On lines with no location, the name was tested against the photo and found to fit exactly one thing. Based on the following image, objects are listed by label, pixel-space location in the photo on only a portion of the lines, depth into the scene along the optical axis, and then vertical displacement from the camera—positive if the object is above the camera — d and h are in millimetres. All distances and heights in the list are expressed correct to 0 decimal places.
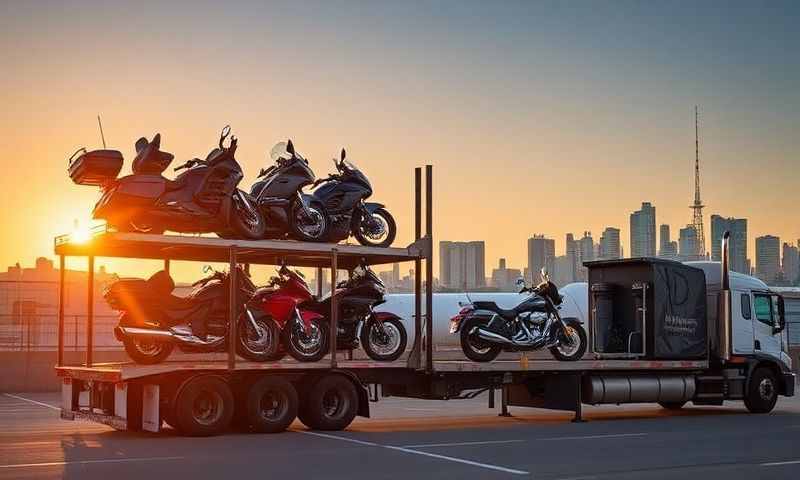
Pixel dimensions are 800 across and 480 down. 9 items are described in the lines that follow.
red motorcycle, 18391 -74
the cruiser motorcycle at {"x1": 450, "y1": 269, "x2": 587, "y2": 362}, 21125 -240
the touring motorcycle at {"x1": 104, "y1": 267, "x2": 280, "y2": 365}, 17594 -90
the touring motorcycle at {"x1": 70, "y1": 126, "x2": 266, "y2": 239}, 17172 +1799
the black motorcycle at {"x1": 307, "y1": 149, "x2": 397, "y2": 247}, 19312 +1758
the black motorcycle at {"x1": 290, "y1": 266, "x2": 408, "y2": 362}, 19469 -74
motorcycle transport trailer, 16906 -1046
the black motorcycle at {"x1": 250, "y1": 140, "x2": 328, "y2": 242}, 18688 +1823
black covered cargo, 22859 +111
